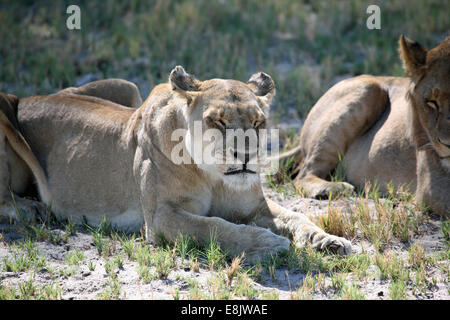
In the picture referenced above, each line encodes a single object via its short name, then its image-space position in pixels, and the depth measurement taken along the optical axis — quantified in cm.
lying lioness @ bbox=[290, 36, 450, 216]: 945
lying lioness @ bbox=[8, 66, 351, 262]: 813
